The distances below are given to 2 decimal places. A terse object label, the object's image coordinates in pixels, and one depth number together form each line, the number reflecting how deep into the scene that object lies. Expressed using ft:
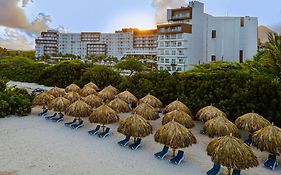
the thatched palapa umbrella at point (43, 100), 60.90
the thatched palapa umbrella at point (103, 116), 47.11
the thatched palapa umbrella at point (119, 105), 56.29
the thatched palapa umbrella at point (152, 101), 59.16
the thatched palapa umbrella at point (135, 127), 40.42
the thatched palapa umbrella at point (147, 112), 50.31
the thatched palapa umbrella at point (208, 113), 48.39
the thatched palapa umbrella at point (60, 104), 55.98
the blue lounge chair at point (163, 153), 37.88
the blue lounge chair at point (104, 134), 47.20
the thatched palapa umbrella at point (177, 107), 52.53
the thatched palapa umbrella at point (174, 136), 35.94
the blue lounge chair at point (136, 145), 41.33
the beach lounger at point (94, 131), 48.88
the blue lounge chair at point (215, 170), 32.50
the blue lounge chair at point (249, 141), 44.13
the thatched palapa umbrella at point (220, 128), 41.00
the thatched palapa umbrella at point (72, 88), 75.36
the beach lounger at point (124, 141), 42.86
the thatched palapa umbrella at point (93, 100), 59.38
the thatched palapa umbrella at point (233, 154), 29.96
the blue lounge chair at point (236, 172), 31.39
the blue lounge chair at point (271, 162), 35.68
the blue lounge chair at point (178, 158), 36.25
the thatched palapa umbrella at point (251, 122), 42.22
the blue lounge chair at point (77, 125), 52.90
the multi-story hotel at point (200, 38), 161.68
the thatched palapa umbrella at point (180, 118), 46.16
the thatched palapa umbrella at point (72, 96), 61.82
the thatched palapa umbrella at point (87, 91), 71.19
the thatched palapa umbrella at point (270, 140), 34.12
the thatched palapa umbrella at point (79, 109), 51.60
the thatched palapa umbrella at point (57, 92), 67.87
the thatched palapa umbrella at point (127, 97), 63.77
